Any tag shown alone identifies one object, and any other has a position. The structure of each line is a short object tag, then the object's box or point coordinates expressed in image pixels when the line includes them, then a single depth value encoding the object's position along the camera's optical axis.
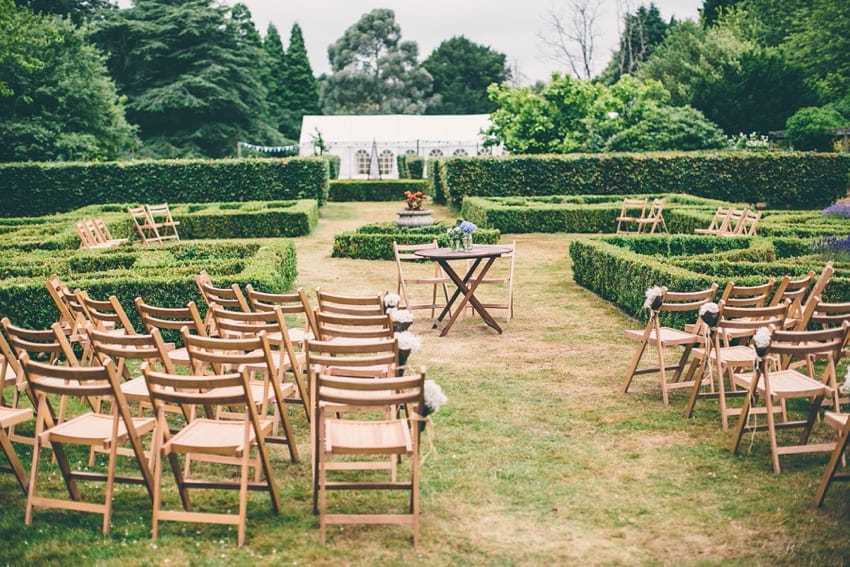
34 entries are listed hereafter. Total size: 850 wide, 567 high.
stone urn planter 17.03
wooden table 8.88
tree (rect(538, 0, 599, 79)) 44.25
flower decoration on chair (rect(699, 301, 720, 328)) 5.68
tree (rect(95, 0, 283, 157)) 40.78
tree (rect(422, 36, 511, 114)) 62.56
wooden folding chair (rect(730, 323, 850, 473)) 4.88
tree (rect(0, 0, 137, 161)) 26.19
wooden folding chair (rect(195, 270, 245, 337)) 6.70
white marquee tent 41.31
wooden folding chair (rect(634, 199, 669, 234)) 17.00
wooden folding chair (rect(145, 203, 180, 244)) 17.36
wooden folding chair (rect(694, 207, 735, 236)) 13.91
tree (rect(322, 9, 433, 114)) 58.59
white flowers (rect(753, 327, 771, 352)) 4.85
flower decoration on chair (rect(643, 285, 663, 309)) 6.25
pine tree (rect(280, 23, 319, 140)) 61.12
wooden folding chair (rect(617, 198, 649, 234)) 17.50
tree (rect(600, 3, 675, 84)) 51.16
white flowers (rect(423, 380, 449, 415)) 4.21
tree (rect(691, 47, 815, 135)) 33.22
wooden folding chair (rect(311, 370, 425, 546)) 4.10
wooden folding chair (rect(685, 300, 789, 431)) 5.73
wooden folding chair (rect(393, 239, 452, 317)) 9.59
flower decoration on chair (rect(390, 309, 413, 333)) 5.31
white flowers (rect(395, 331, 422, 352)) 4.88
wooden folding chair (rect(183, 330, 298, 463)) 4.63
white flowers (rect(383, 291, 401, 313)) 6.28
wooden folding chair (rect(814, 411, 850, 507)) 4.32
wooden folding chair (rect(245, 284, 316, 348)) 6.34
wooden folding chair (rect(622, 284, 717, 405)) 6.36
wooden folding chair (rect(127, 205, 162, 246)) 17.03
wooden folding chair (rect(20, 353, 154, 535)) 4.16
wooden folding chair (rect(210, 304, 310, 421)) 5.55
